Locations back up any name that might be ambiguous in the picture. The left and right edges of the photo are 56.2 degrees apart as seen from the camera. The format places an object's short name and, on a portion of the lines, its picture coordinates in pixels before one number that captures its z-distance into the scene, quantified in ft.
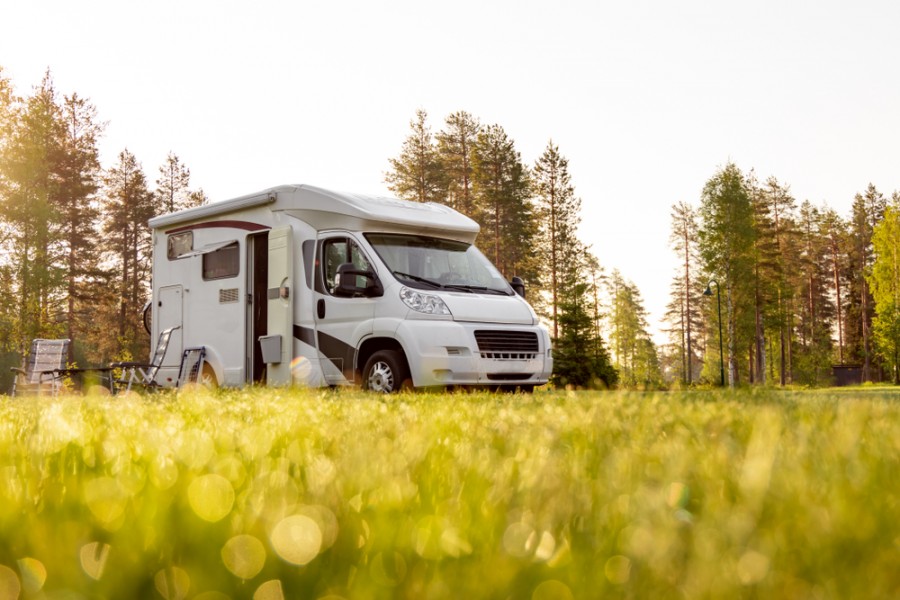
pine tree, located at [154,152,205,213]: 177.88
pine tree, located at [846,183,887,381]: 256.52
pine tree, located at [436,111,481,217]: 159.84
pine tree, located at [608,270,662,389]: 284.82
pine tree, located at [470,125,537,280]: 156.04
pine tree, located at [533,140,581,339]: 162.40
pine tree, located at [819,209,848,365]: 257.55
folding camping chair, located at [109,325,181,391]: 42.42
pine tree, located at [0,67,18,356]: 101.45
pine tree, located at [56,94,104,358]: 156.66
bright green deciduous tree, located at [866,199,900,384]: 201.16
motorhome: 33.40
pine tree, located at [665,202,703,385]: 237.86
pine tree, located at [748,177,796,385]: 214.90
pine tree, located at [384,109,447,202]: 158.61
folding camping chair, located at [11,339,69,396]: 48.39
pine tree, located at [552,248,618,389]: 111.55
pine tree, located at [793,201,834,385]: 252.83
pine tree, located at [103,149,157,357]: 169.48
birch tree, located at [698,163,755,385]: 179.01
